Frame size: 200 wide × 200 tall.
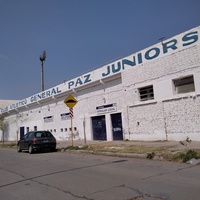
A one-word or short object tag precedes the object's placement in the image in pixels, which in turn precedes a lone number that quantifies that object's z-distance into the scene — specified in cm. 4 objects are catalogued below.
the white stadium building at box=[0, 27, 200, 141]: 1542
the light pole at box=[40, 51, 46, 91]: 5021
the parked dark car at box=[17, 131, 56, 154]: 1728
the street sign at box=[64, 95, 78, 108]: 1813
